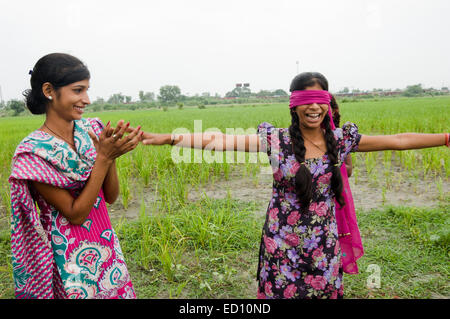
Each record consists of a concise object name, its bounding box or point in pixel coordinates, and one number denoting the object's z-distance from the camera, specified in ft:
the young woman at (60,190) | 3.53
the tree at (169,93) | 185.88
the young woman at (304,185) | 4.39
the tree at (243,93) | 183.73
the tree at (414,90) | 167.12
